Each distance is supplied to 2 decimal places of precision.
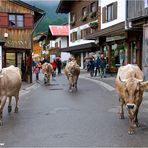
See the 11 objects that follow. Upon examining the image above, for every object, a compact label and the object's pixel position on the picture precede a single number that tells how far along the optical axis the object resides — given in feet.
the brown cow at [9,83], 38.55
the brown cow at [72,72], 73.51
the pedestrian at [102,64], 107.86
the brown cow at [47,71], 93.81
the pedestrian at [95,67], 113.00
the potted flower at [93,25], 146.41
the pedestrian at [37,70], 105.50
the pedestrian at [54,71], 107.87
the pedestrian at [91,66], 117.05
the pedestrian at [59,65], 146.47
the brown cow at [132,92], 32.01
